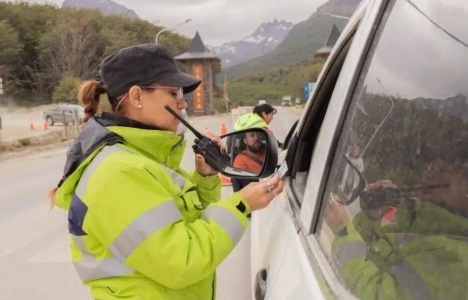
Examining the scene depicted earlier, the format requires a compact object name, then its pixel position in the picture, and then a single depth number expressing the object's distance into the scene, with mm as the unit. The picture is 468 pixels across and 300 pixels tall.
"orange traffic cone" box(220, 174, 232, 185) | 8724
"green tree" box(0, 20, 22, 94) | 50938
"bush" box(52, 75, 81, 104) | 47844
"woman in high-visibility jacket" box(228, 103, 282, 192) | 6032
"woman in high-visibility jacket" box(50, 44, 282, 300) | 1541
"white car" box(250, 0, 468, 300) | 920
